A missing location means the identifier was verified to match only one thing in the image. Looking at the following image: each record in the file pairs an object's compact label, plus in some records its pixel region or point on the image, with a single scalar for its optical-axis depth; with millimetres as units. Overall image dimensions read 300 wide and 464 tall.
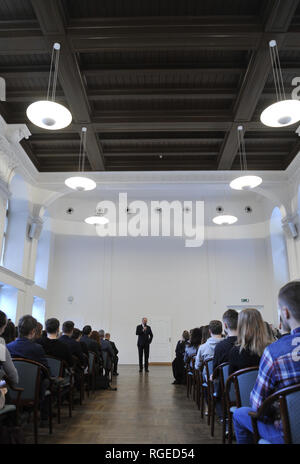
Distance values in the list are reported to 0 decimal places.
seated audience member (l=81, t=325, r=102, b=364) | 6168
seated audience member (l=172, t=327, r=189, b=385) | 7688
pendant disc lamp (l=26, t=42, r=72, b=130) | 5652
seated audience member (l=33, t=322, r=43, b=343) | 4166
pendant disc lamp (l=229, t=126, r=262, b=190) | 8406
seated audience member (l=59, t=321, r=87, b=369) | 4797
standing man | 10602
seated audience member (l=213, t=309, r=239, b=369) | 3389
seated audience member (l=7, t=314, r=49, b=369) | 3365
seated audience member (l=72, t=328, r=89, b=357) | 5394
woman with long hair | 2756
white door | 12859
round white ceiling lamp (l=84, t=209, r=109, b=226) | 10997
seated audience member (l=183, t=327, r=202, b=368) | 5973
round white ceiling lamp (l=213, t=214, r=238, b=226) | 11227
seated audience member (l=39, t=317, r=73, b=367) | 4238
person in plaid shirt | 1792
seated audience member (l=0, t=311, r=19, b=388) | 2503
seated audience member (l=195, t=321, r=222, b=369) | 4316
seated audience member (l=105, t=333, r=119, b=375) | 9023
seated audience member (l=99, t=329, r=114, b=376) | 7383
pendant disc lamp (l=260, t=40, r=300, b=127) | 5504
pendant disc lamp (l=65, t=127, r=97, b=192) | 8531
